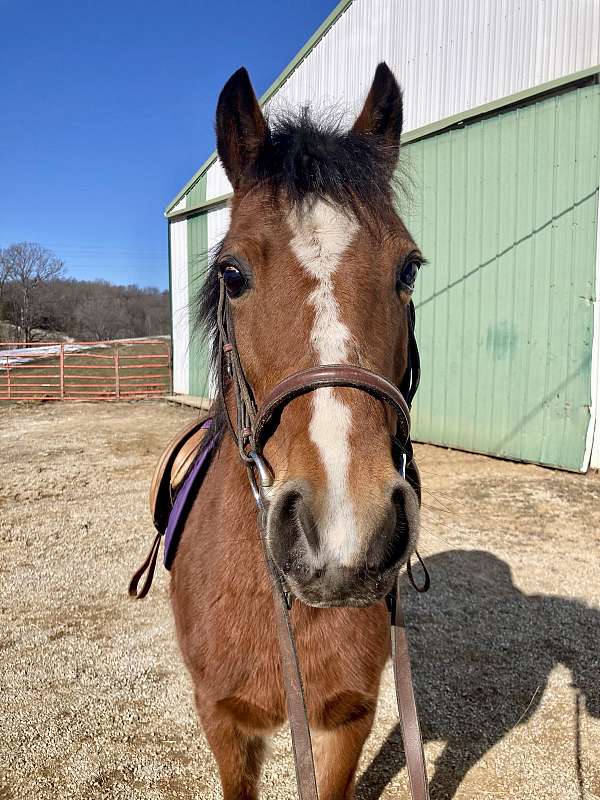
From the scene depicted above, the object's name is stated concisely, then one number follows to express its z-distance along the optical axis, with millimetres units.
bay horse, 1040
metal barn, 6742
